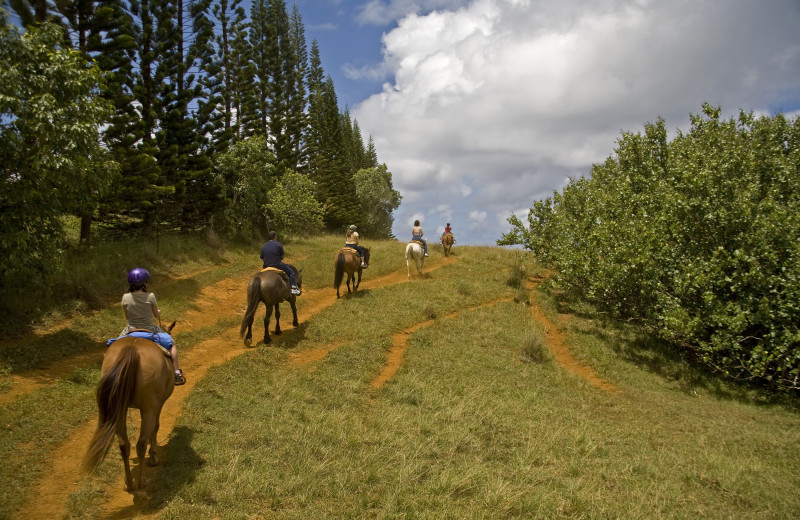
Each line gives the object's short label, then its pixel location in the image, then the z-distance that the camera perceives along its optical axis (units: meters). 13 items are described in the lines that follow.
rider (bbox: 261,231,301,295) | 12.24
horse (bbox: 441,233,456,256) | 28.61
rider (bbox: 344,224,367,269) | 17.20
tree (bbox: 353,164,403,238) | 60.31
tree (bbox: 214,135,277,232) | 26.36
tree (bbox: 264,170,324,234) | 29.48
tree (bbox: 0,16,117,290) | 9.84
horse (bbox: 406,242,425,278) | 21.44
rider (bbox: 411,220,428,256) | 21.69
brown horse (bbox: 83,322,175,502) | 5.07
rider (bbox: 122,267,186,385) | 6.34
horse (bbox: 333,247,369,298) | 16.17
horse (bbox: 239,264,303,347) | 11.09
